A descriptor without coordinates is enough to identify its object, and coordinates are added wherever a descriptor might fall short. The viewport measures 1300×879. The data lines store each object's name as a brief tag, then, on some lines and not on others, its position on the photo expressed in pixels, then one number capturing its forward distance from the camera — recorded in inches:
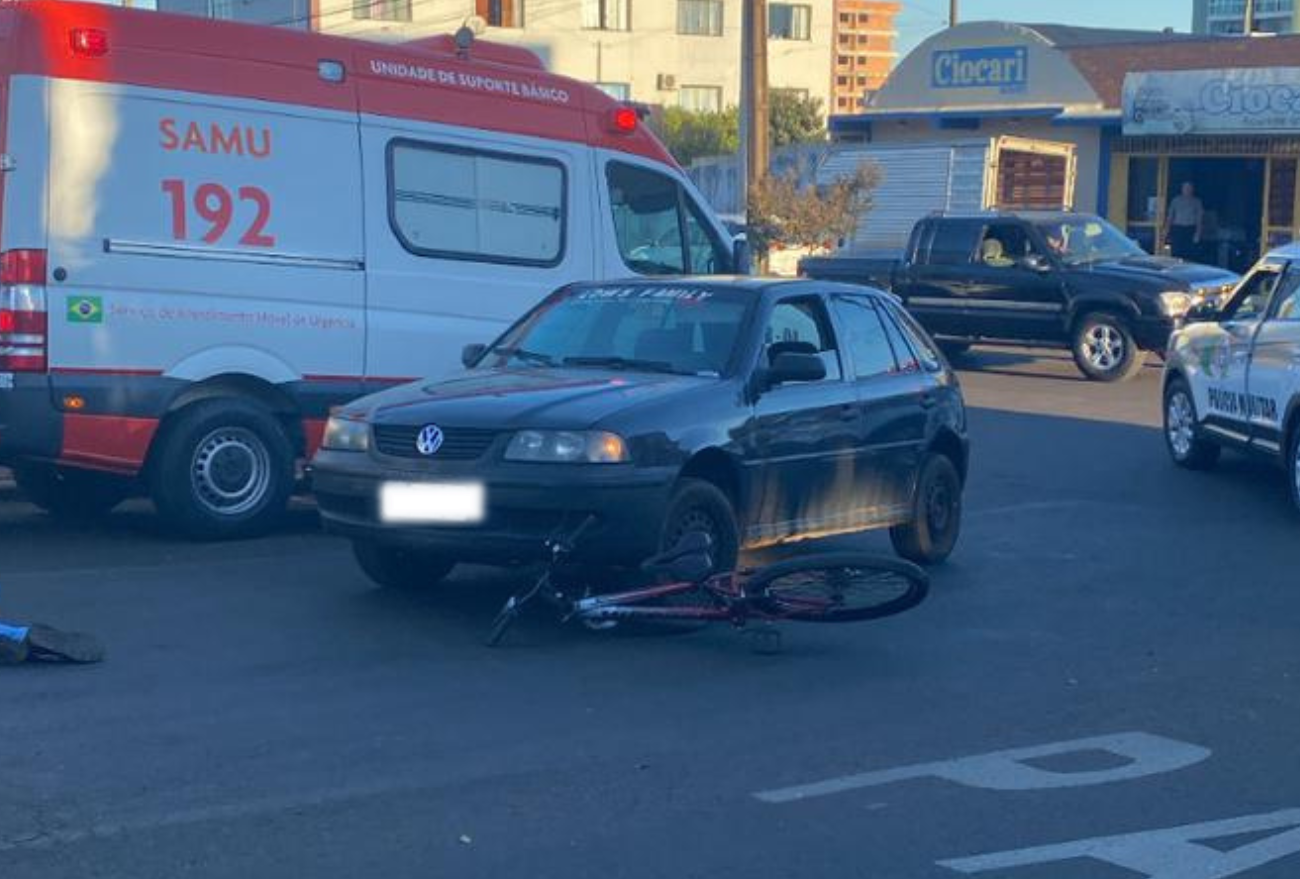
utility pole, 1042.7
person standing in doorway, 1226.0
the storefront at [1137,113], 1264.8
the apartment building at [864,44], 5580.7
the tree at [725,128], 2362.2
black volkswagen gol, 324.5
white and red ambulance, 394.6
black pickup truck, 855.7
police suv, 510.0
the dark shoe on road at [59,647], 295.6
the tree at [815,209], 1235.2
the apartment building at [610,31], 2310.5
